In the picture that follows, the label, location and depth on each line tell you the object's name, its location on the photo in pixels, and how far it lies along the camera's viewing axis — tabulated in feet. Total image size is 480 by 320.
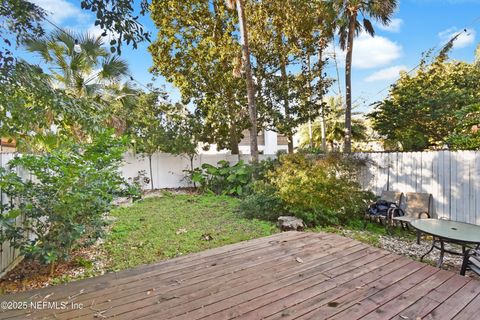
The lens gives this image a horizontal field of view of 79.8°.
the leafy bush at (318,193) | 18.34
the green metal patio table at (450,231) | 10.79
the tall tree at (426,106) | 34.37
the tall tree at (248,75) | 28.17
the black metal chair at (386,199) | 20.40
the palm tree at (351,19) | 32.65
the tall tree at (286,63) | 35.27
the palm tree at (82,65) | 24.70
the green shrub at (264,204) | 19.60
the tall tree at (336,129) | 57.00
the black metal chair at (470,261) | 9.91
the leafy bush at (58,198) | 9.52
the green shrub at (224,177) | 30.50
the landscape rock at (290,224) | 16.90
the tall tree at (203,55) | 34.40
